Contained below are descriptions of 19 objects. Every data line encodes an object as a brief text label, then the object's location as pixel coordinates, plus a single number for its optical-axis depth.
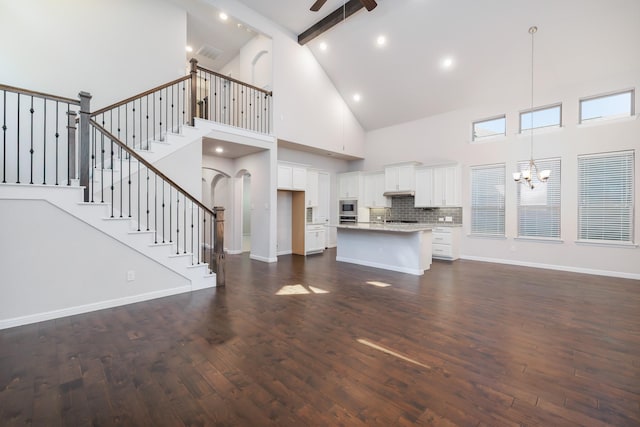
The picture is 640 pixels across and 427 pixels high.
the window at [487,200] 6.99
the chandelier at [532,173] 5.37
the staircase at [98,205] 3.13
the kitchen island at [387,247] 5.64
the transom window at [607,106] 5.56
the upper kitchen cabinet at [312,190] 8.27
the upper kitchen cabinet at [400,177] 8.01
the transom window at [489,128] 7.05
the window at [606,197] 5.49
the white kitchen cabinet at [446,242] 7.24
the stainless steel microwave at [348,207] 9.42
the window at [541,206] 6.25
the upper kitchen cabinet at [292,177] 7.53
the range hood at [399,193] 8.12
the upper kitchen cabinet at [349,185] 9.27
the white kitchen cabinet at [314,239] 8.05
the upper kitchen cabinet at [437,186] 7.45
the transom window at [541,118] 6.29
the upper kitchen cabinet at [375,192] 8.81
